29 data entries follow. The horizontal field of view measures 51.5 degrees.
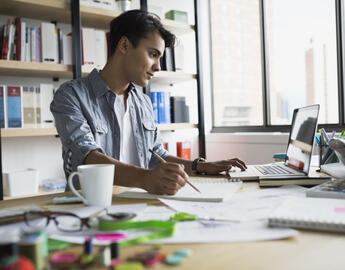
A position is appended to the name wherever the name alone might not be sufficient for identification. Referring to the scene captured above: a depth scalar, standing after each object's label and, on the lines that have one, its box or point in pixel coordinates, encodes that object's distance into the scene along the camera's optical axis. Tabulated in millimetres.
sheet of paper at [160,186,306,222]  744
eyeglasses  666
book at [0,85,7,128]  2146
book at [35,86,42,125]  2283
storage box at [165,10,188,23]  3023
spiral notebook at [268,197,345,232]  633
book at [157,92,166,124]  2916
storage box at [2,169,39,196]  2230
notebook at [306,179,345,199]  848
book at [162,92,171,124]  2955
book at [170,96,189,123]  3020
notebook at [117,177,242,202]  910
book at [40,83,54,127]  2307
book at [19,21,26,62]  2221
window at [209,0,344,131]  2740
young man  1356
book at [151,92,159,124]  2884
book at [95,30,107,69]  2515
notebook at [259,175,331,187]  1086
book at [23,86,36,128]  2236
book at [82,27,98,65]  2461
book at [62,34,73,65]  2385
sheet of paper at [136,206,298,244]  598
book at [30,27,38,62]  2273
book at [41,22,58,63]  2301
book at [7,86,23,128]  2170
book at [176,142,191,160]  3168
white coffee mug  842
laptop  1157
